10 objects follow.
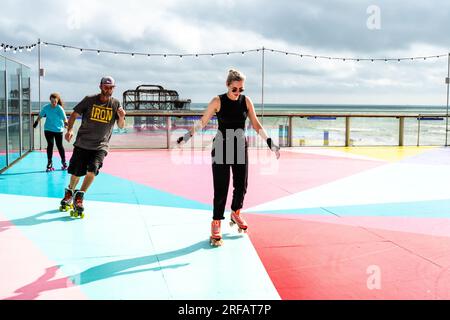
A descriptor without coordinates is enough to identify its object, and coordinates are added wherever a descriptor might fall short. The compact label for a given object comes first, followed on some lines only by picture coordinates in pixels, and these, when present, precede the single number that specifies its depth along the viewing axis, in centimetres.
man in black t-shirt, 567
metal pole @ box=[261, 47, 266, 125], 1403
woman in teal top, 959
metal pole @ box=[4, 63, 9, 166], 1000
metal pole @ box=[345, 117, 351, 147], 1615
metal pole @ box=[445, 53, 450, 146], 1506
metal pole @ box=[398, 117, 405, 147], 1636
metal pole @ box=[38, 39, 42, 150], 1303
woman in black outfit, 450
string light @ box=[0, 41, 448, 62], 1402
